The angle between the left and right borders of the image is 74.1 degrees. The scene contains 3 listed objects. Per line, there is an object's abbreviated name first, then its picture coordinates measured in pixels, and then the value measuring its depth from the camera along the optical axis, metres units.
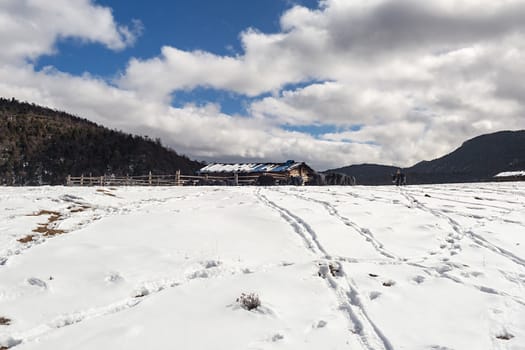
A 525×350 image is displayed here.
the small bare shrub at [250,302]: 5.51
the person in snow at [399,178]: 34.91
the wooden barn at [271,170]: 46.59
